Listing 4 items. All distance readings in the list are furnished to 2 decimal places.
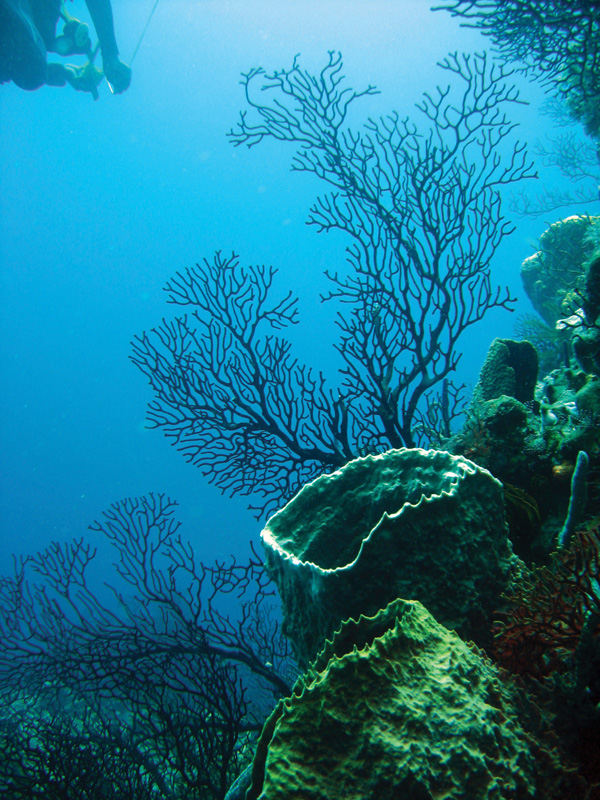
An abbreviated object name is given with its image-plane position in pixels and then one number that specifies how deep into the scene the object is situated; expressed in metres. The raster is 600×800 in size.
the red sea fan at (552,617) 1.56
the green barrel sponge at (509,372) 4.28
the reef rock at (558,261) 7.58
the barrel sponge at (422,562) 2.12
